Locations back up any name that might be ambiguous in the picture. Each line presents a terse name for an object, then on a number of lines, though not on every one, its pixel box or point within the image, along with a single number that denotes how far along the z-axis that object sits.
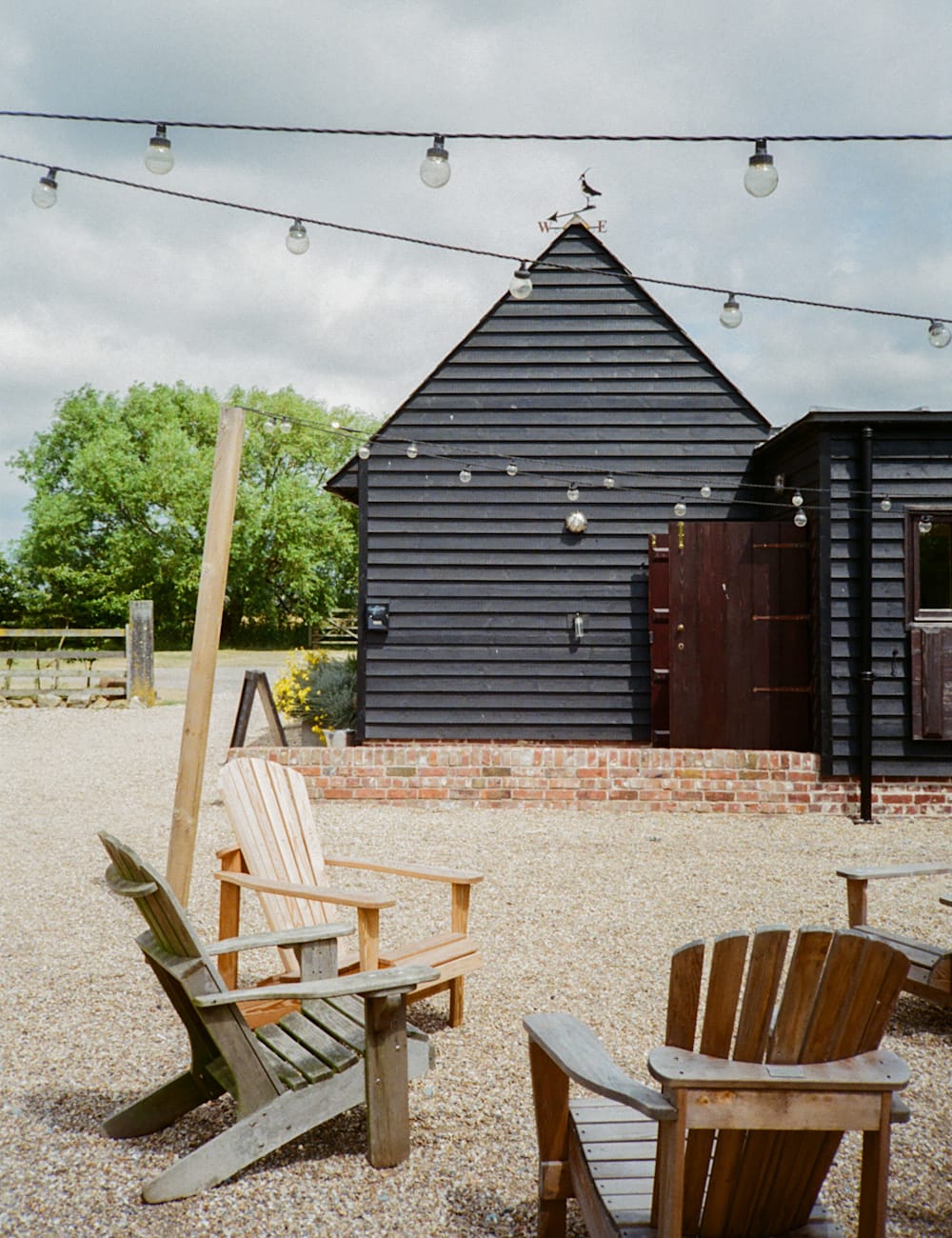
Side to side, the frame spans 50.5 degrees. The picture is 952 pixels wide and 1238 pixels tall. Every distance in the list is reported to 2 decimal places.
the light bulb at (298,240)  5.27
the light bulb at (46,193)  4.84
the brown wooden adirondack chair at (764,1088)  1.79
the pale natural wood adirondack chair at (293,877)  3.56
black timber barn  9.66
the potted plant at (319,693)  11.38
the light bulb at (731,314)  6.49
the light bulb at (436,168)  4.32
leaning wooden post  5.28
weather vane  9.98
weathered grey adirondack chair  2.60
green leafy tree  36.22
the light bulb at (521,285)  5.30
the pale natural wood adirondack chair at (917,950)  3.59
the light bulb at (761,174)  4.25
